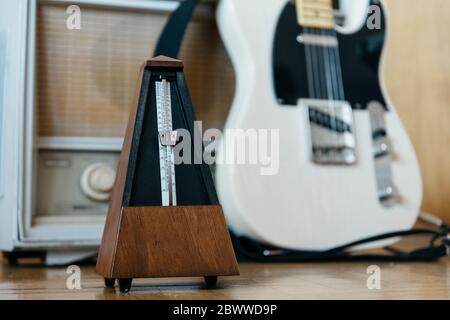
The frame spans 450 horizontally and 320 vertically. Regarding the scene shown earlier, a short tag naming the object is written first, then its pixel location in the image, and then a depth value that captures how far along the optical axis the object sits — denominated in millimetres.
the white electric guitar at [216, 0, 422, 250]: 1180
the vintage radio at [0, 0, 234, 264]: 1117
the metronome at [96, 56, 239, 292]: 712
